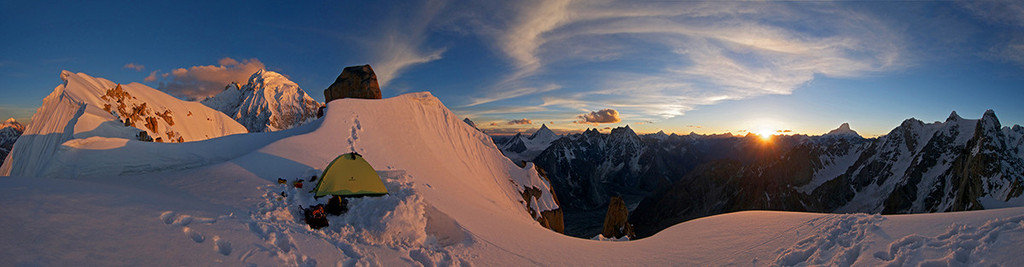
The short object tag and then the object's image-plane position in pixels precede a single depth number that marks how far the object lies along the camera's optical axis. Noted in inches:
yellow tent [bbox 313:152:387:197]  430.3
